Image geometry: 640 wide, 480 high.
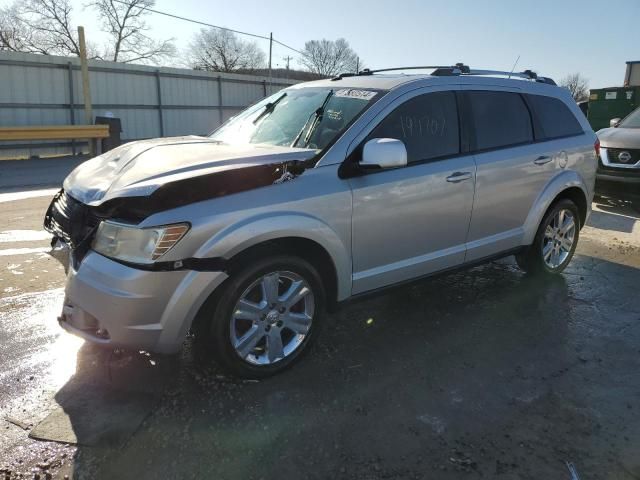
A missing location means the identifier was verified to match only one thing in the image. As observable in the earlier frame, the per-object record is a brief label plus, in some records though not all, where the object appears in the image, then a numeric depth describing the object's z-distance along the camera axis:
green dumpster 17.44
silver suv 2.69
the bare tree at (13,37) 40.12
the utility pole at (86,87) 13.70
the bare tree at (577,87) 58.75
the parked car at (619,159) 8.37
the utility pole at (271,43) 44.88
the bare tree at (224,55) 57.06
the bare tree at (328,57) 64.75
